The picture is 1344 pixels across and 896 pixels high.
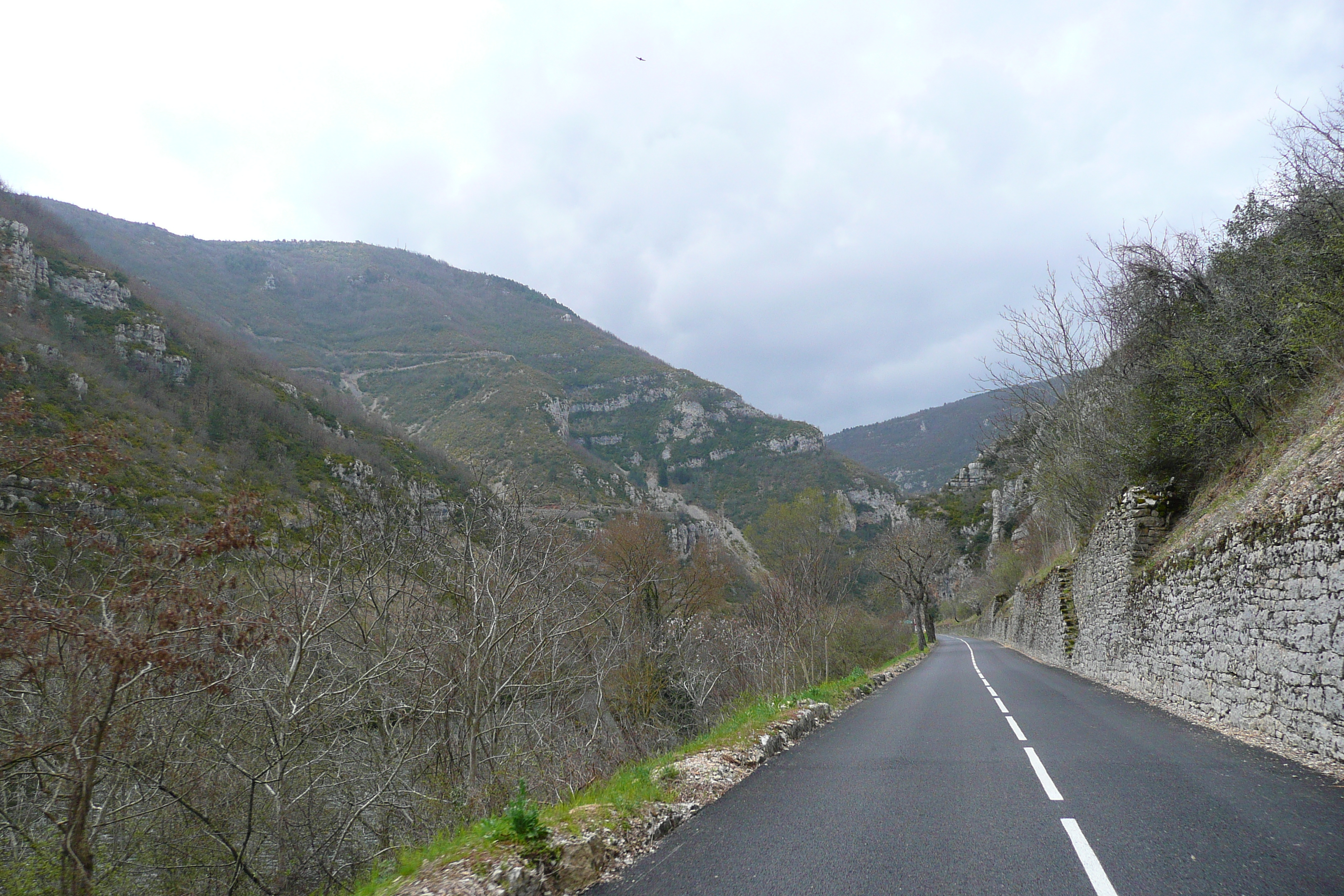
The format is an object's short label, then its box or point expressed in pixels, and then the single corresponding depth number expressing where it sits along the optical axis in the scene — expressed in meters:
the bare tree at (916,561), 41.31
